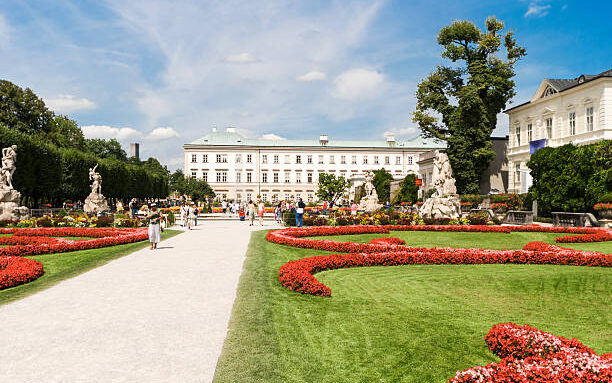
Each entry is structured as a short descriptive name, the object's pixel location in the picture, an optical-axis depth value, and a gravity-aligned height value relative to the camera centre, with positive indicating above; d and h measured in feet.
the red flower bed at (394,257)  26.45 -5.37
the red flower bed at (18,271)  27.07 -4.80
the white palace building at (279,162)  278.46 +26.08
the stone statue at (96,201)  98.63 +0.42
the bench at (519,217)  81.82 -4.69
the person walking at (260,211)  90.38 -2.53
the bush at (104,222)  71.36 -3.38
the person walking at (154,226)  46.16 -2.76
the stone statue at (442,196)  75.46 +0.00
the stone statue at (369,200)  100.53 -0.59
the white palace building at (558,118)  109.91 +23.42
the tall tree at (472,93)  131.13 +33.74
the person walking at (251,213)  91.15 -2.95
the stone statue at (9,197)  77.36 +1.41
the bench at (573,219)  72.96 -4.72
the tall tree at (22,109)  145.07 +35.30
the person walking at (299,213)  74.64 -2.59
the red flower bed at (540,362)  10.98 -4.98
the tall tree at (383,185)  194.04 +6.01
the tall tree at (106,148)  248.73 +34.59
